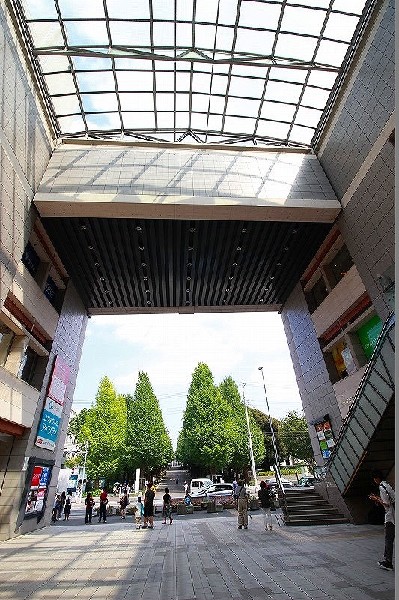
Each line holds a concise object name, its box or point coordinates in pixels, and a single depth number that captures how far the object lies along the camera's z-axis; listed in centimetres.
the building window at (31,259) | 1673
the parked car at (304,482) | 3284
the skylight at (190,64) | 1433
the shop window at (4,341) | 1552
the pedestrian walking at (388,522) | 706
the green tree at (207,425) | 4328
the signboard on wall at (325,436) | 1891
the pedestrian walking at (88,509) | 2028
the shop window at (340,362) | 1820
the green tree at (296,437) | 4948
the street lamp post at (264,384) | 3369
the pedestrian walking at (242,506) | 1403
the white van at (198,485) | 3311
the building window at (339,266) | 1833
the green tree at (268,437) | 5691
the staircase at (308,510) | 1393
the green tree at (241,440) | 4628
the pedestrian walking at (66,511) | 2306
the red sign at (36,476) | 1648
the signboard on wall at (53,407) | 1753
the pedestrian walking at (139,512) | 1606
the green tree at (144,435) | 4700
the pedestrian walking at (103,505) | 1999
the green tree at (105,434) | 4450
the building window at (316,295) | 2122
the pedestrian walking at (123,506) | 2284
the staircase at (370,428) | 966
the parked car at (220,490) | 2695
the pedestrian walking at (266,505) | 1303
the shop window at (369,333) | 1619
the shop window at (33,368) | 1725
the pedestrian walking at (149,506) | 1529
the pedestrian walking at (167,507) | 1794
